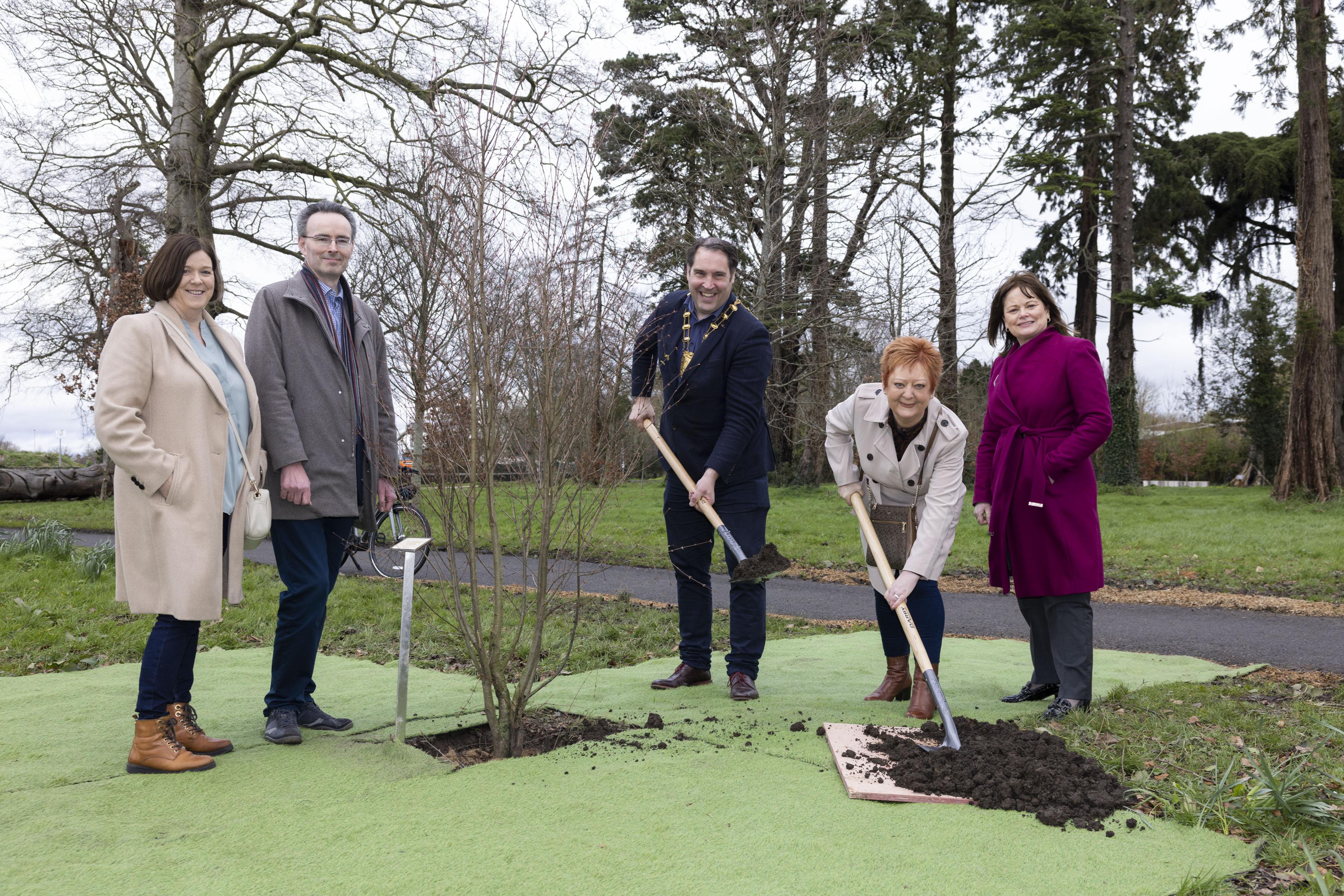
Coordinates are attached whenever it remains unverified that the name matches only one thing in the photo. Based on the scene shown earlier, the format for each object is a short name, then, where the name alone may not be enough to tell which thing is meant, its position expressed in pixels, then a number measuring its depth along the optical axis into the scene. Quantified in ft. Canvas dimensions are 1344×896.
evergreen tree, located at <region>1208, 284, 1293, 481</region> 79.25
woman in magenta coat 12.74
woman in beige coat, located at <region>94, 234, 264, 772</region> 9.81
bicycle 11.12
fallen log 65.82
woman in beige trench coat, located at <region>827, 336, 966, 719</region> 12.39
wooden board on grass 9.00
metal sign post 10.22
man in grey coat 11.17
